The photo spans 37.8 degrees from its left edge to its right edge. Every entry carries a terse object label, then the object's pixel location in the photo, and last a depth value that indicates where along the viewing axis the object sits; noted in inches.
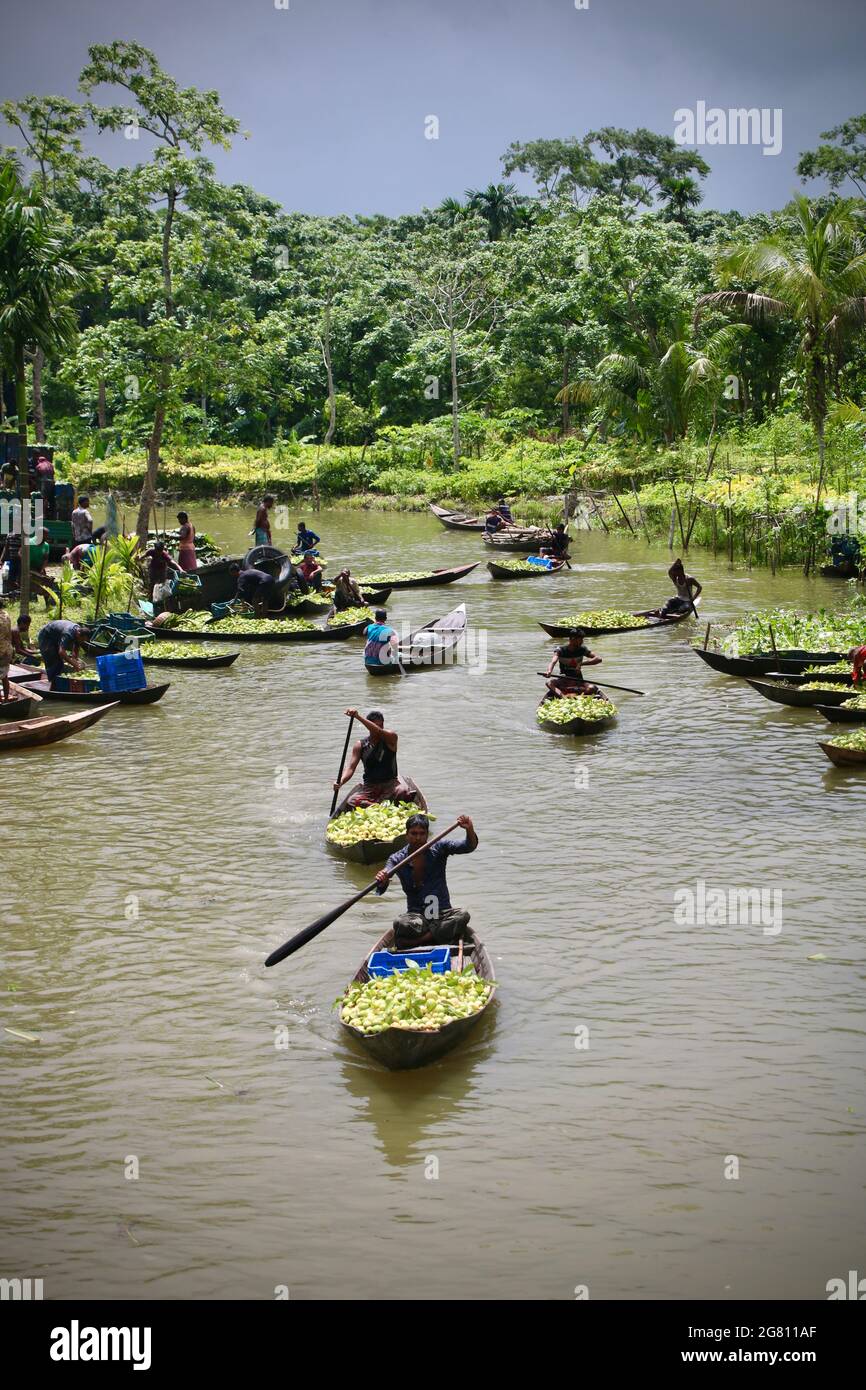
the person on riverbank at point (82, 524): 1210.6
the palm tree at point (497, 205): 2696.9
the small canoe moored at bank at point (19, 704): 739.4
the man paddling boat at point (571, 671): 766.5
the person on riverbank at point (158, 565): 1072.2
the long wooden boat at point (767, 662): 802.8
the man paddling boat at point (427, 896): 416.2
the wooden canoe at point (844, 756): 629.9
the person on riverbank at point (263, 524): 1203.9
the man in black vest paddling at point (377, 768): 553.9
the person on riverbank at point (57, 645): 788.6
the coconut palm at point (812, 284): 1246.9
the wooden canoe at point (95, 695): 786.8
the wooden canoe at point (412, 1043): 356.8
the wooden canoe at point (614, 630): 986.3
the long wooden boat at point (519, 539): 1560.0
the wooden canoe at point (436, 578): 1282.0
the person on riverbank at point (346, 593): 1086.4
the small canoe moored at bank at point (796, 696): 737.0
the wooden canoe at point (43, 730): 685.9
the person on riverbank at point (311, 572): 1172.5
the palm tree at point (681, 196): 2397.4
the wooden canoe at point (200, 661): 925.2
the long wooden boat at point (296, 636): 1026.7
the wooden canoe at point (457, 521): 1776.6
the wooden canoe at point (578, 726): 735.1
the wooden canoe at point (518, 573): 1365.7
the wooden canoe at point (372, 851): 522.6
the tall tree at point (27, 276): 823.7
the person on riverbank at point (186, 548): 1111.0
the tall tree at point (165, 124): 1170.6
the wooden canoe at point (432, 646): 936.3
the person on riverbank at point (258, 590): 1075.3
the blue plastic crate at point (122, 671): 792.3
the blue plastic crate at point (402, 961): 400.5
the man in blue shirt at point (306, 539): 1248.8
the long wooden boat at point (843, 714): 689.6
